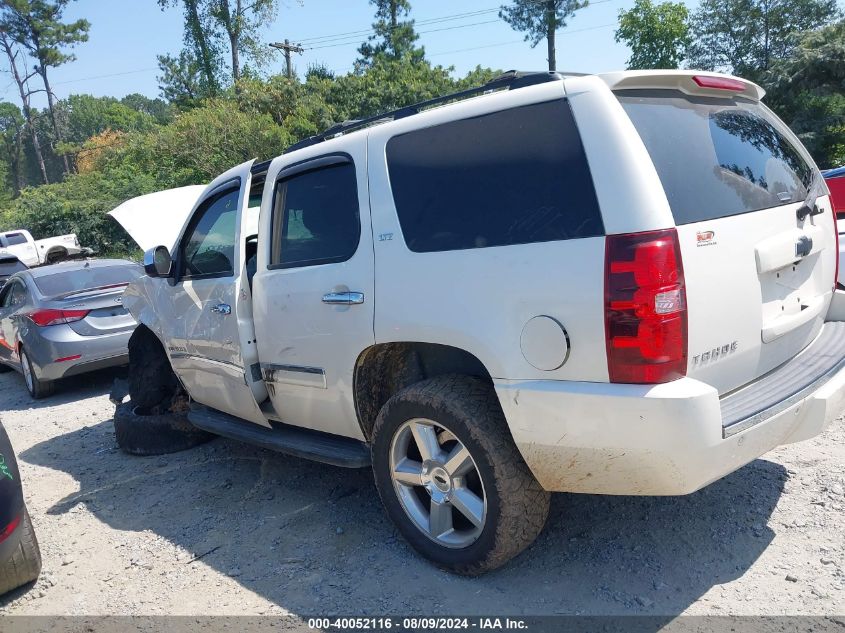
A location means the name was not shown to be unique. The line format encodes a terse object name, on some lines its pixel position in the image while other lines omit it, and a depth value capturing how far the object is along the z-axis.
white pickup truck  23.57
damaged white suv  2.48
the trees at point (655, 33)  40.62
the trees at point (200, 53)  40.53
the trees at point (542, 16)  38.56
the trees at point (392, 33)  40.06
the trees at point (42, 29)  51.41
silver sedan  7.55
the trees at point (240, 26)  39.62
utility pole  36.16
